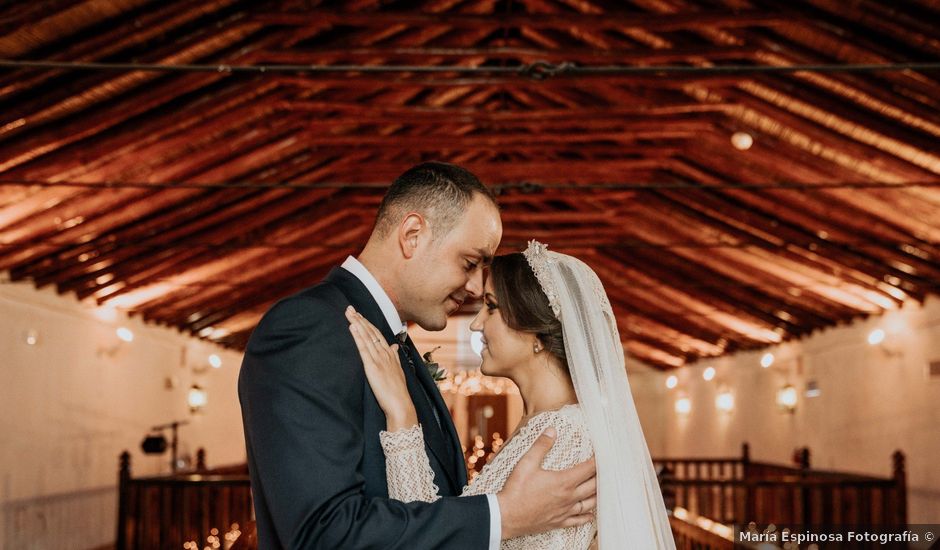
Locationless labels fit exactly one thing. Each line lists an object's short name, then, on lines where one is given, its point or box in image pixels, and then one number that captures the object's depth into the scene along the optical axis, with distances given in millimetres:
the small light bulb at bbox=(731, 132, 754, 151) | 10320
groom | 1888
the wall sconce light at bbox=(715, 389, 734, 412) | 20375
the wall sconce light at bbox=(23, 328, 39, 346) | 11133
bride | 2621
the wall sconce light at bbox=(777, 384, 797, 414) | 16875
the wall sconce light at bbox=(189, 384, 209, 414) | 17141
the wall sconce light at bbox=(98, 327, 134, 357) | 13719
